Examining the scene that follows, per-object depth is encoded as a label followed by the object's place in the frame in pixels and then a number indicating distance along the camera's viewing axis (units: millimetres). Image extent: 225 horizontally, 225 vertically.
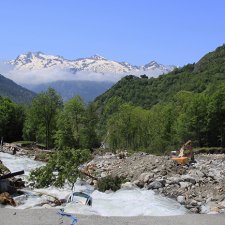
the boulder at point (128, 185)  21220
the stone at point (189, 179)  21365
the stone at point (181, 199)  18573
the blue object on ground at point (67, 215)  12592
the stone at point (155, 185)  21127
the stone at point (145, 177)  22417
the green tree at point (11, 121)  64837
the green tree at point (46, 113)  57881
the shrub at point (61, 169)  18877
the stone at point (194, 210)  16751
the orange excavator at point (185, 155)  27085
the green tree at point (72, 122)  52720
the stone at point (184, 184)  20706
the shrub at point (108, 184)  21065
